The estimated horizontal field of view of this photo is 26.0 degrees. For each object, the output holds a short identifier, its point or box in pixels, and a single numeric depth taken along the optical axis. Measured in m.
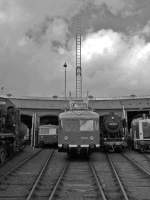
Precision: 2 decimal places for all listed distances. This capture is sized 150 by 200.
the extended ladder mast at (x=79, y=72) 56.85
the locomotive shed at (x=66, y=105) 49.62
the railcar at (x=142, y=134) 26.16
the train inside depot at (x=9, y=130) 18.63
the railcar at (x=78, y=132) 19.94
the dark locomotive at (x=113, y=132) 26.11
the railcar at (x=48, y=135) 36.41
